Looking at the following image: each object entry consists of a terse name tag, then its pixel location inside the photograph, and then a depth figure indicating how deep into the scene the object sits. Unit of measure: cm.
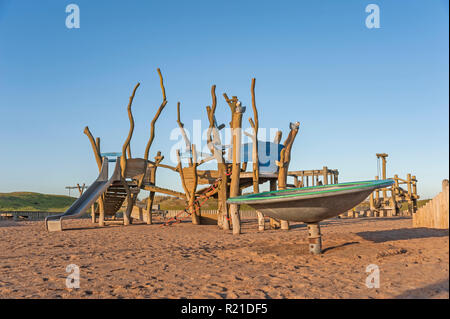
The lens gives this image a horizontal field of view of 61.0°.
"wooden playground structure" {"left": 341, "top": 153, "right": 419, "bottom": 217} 2708
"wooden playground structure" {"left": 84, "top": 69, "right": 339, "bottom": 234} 1448
